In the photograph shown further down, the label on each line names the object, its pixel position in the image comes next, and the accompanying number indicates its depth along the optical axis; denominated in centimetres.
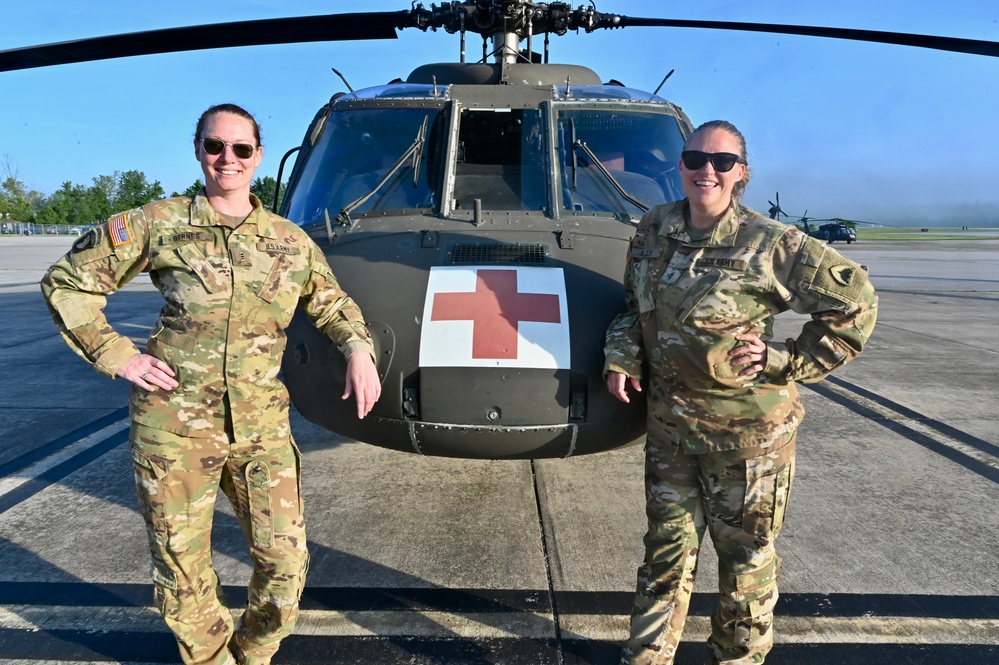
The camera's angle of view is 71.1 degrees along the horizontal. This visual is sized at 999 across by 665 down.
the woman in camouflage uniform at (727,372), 212
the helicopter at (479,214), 258
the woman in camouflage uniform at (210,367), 208
